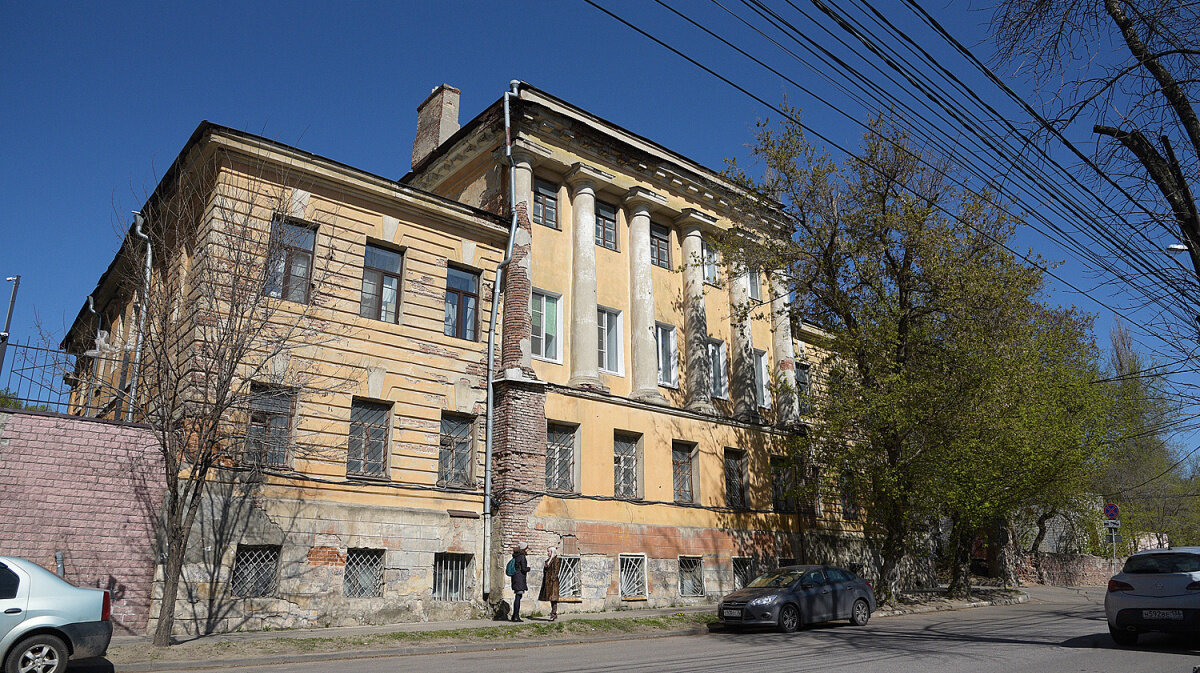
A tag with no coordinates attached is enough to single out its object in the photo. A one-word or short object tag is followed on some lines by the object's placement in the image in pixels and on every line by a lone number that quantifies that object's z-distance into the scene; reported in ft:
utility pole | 65.06
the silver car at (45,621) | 28.27
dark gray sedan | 50.88
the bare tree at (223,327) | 41.39
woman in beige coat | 54.29
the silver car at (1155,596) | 37.86
